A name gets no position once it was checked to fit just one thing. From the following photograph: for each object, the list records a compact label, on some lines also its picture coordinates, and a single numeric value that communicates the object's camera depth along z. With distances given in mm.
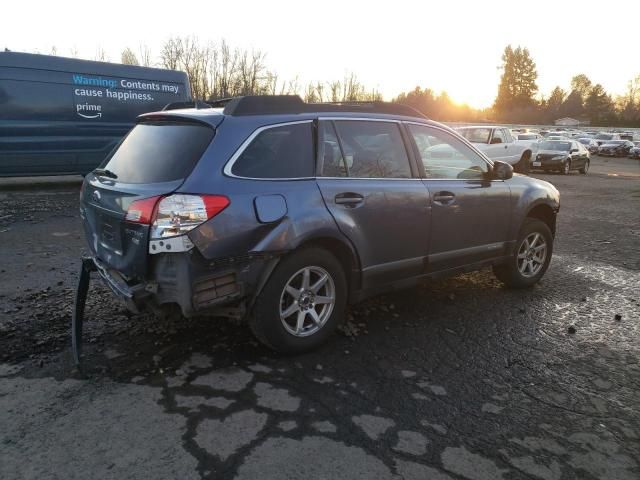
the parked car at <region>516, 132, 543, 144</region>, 21041
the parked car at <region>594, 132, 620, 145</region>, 48609
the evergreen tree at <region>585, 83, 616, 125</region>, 96625
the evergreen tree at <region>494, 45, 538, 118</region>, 96500
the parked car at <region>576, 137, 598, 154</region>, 44319
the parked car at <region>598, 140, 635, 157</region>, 41406
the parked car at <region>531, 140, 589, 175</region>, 22344
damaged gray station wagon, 3150
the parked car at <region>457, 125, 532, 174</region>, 18156
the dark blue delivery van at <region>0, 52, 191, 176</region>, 10172
